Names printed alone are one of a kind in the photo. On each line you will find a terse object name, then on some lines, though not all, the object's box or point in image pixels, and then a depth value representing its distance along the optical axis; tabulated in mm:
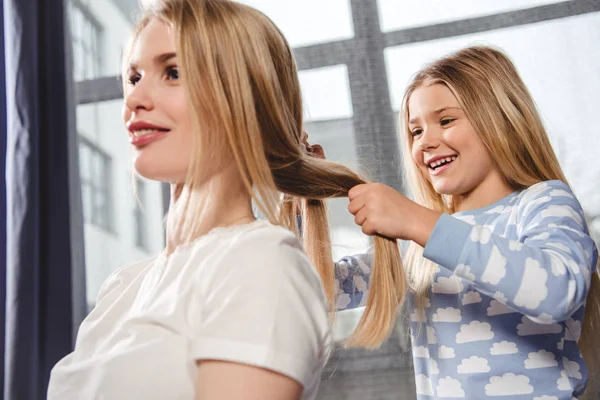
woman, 517
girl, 807
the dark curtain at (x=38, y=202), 1439
